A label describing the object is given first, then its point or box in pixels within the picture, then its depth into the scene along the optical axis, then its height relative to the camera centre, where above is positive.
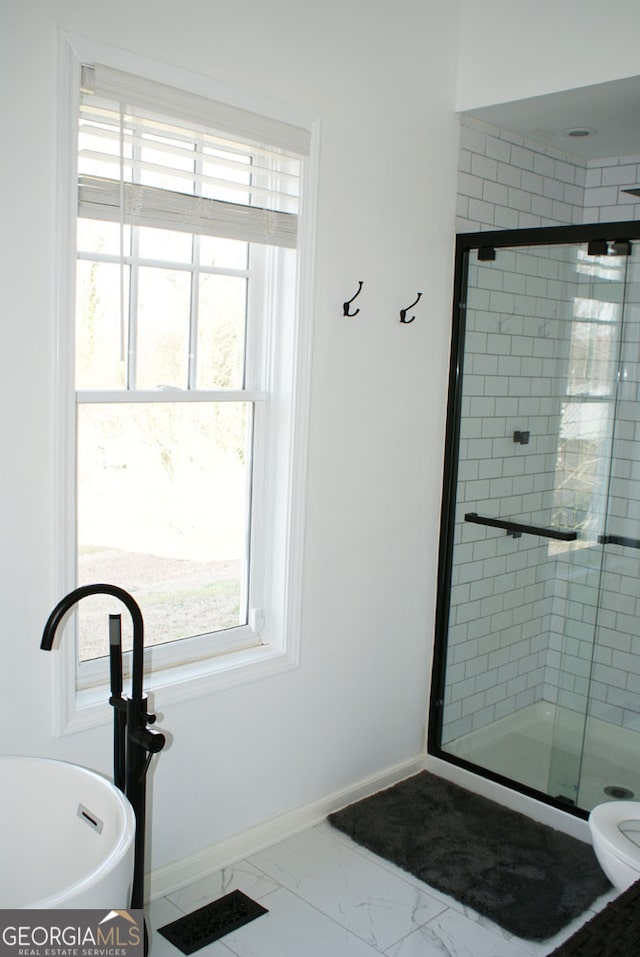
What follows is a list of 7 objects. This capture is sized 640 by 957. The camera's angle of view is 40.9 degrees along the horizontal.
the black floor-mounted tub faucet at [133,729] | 1.92 -0.84
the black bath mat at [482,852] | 2.70 -1.65
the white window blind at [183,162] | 2.29 +0.58
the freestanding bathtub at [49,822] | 1.73 -0.97
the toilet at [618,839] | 2.16 -1.19
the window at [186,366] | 2.41 -0.02
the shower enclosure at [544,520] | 3.04 -0.54
